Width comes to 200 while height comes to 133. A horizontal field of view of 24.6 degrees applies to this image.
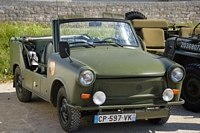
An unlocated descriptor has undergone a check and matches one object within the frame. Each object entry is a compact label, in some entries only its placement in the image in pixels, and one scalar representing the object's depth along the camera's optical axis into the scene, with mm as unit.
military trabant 5535
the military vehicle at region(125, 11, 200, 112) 7359
